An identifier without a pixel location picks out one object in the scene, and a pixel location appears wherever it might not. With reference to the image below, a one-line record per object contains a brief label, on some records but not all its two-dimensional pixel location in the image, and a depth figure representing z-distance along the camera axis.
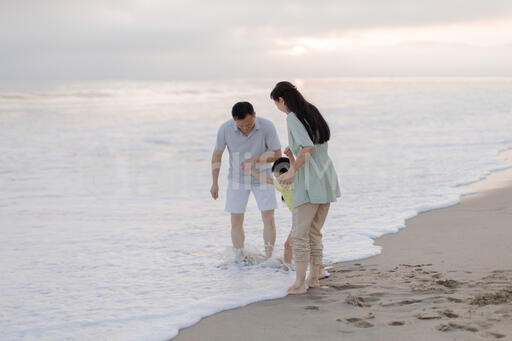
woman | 4.24
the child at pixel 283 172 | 4.84
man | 5.31
